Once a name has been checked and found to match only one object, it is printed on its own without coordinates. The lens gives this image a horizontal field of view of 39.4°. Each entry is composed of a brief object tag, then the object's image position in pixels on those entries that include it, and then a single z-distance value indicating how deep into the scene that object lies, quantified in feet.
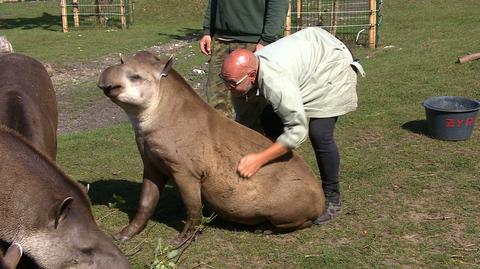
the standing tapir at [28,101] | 15.62
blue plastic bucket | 22.11
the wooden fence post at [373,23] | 48.78
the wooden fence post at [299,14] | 53.26
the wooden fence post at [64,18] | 68.08
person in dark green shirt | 18.34
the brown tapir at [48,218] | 11.39
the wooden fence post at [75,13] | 68.90
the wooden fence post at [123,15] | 69.56
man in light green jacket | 14.64
